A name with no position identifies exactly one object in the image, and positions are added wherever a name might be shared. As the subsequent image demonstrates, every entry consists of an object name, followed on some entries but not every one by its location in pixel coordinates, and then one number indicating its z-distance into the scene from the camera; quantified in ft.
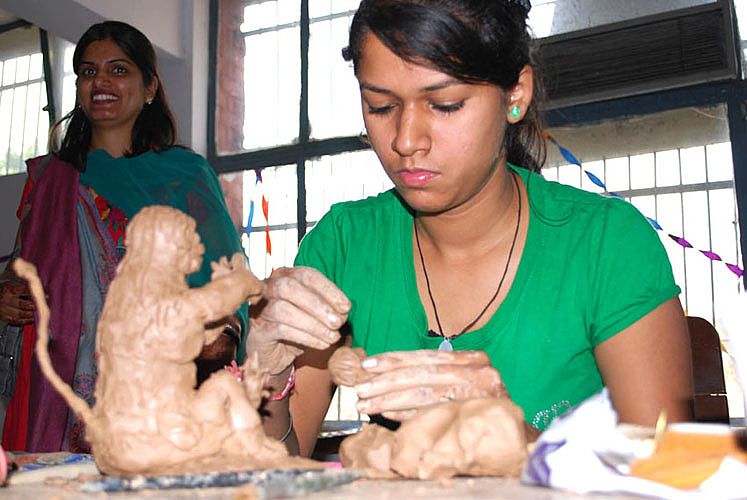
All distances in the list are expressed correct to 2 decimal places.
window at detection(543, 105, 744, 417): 11.34
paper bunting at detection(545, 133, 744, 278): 10.86
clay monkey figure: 2.59
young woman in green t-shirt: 3.57
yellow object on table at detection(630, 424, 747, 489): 2.08
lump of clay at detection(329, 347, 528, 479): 2.43
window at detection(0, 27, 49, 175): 16.60
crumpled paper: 2.06
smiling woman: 7.19
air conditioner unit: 11.35
